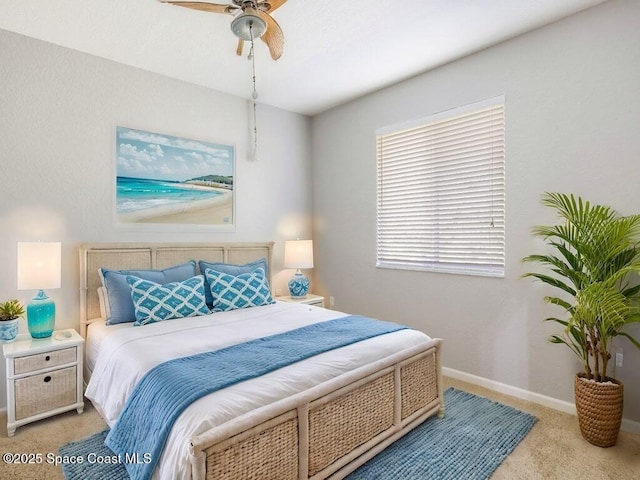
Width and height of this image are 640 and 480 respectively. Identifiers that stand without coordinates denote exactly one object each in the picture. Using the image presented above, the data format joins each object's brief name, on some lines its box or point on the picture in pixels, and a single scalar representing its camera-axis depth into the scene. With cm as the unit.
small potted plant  247
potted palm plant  213
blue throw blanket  154
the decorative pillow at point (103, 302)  289
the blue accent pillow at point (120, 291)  280
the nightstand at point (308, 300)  395
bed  146
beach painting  324
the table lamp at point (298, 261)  404
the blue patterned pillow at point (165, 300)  274
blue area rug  196
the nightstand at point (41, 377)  236
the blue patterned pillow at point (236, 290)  316
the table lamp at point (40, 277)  248
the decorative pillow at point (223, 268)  327
